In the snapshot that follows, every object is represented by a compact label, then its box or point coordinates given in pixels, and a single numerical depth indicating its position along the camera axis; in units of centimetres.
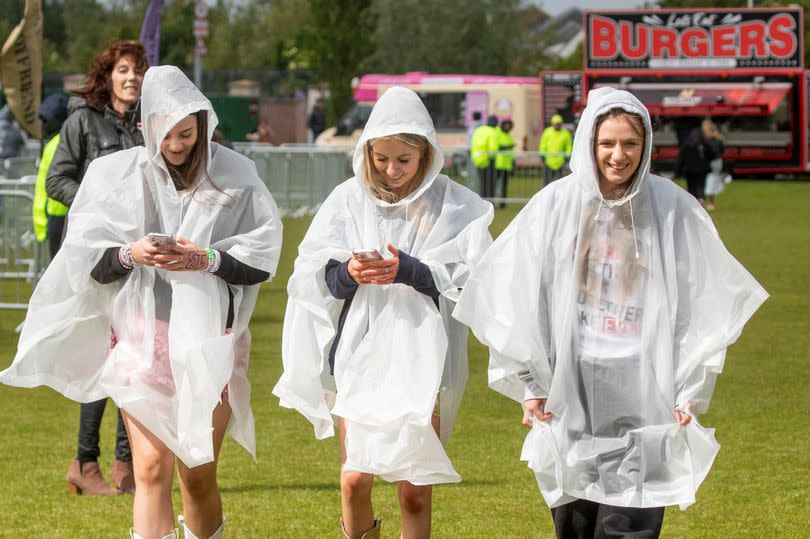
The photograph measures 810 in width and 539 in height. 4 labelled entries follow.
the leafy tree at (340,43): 5803
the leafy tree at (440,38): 7862
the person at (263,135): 4441
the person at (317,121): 4903
